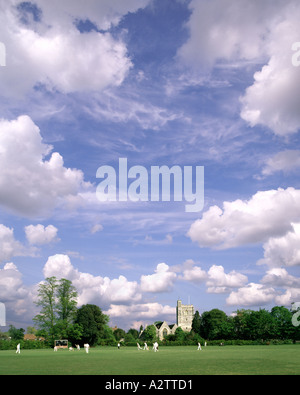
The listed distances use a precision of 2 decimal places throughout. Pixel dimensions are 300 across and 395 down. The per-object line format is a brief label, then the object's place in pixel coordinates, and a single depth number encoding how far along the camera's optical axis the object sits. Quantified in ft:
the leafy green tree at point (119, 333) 533.96
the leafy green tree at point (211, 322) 423.64
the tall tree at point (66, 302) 279.32
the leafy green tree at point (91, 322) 281.54
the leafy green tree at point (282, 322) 336.08
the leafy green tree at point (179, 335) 458.91
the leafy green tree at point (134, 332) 629.18
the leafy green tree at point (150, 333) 478.59
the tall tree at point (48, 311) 271.08
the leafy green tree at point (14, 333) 453.08
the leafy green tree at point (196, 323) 508.53
